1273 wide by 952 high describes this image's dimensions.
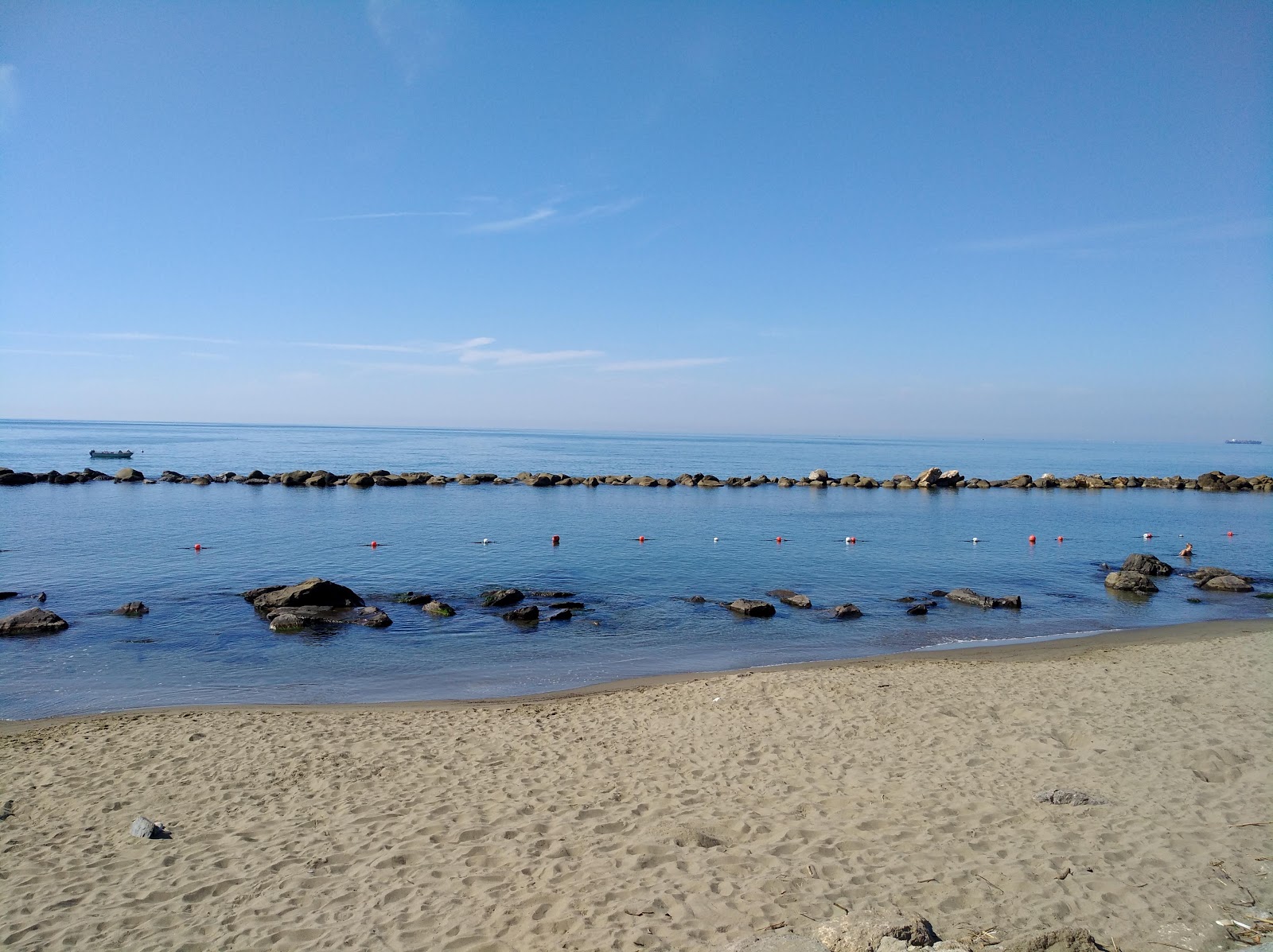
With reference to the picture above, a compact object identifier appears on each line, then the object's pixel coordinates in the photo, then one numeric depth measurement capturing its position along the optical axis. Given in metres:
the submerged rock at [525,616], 21.56
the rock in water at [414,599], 23.25
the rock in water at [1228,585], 26.92
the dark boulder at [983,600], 24.47
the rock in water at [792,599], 24.11
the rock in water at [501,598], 23.39
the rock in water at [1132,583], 26.69
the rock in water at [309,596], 21.91
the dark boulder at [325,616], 20.62
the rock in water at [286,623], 20.36
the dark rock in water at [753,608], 22.81
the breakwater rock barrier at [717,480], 62.56
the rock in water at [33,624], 18.77
